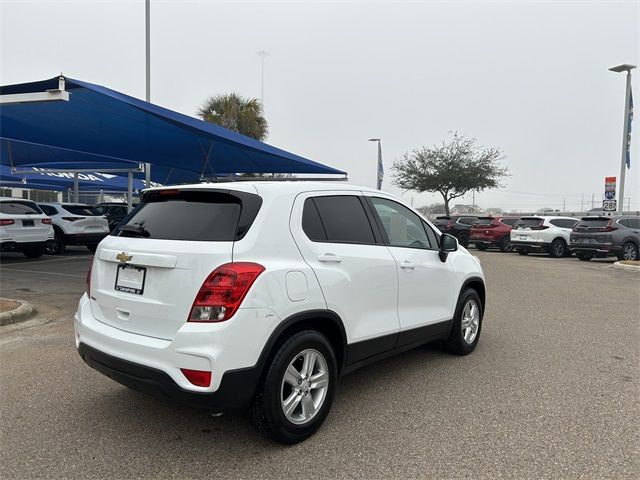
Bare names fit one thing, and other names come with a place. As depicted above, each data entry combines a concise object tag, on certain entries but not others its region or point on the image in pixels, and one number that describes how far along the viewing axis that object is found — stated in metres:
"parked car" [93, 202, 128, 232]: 18.57
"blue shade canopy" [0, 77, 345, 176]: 9.67
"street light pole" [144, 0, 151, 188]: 15.77
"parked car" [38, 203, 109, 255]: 14.38
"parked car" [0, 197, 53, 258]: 11.87
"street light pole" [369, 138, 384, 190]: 25.22
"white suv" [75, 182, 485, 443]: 2.87
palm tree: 24.20
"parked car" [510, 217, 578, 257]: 18.39
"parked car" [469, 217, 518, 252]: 21.17
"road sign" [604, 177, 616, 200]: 18.89
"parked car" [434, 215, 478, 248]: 24.23
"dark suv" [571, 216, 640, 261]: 15.85
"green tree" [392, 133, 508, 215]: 33.94
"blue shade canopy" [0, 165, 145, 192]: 28.04
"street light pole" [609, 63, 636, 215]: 19.77
